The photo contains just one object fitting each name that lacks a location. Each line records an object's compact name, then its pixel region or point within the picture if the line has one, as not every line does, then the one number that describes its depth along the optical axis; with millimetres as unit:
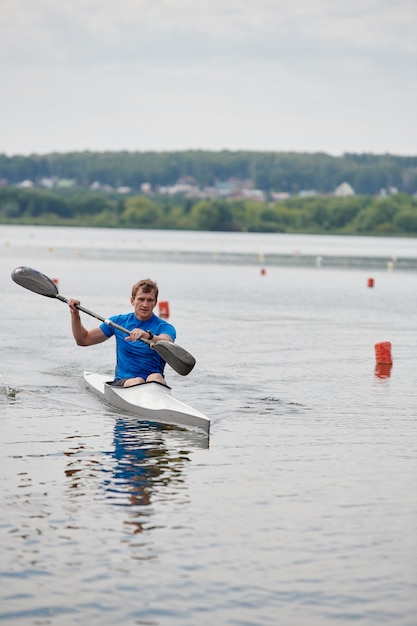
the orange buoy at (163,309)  34688
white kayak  15172
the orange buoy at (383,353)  23484
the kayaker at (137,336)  15320
